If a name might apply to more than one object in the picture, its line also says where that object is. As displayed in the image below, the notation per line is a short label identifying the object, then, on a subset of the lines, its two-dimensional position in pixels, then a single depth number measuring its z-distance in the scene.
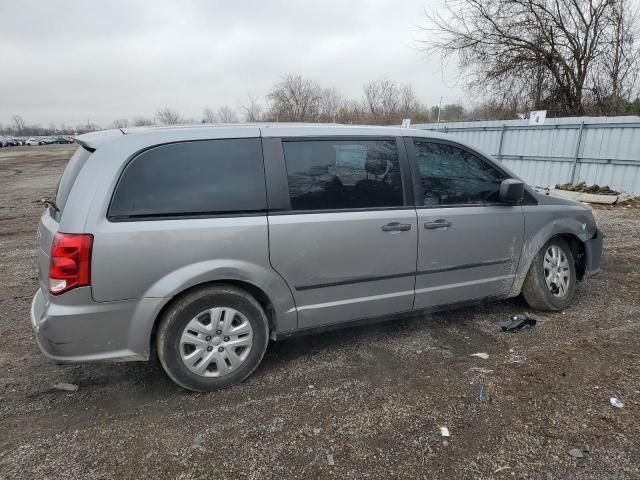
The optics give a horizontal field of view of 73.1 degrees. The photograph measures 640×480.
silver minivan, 2.60
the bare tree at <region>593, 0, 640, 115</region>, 16.11
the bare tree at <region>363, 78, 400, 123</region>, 39.47
